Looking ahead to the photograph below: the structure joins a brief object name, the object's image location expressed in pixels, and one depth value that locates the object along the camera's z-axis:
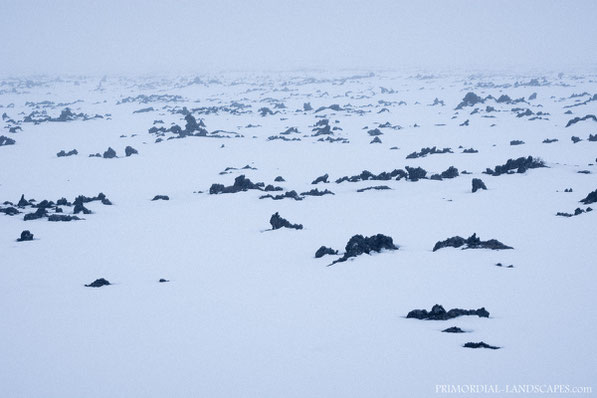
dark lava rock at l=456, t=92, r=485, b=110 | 47.31
